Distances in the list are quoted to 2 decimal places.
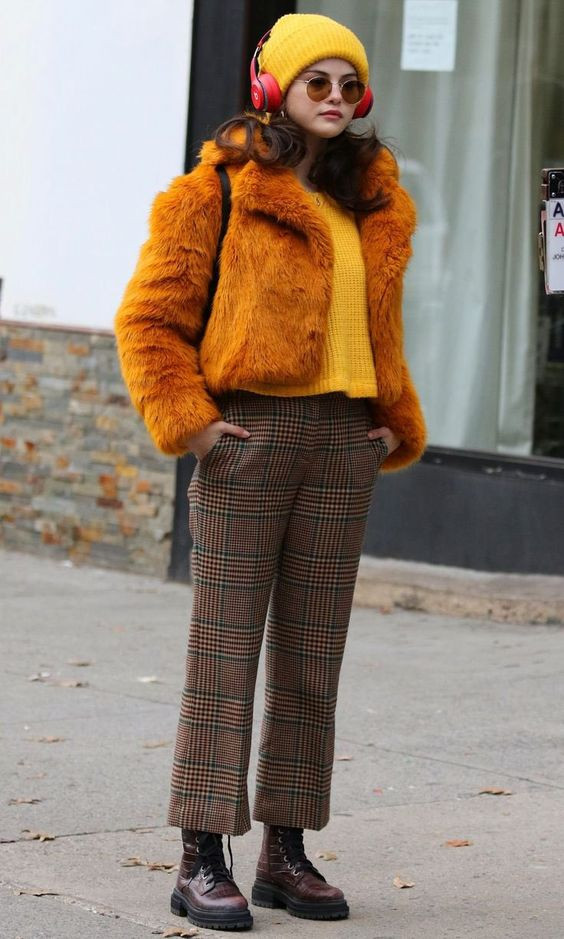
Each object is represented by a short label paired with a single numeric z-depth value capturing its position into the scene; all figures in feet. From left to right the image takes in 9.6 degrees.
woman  24.30
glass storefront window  52.70
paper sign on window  53.72
